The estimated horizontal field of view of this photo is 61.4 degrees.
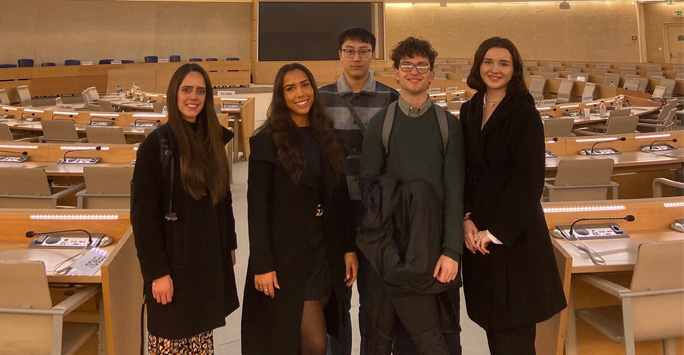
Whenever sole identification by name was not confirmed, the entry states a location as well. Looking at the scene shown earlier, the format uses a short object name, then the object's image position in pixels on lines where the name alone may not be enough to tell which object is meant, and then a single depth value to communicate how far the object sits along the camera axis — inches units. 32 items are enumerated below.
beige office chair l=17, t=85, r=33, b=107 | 436.8
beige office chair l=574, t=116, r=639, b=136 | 263.5
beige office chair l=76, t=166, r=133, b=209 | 166.6
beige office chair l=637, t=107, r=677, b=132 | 305.7
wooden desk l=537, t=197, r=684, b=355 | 105.0
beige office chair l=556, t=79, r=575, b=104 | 456.8
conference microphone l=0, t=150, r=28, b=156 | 211.1
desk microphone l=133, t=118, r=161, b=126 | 287.1
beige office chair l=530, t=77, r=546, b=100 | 496.4
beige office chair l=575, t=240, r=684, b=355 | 92.4
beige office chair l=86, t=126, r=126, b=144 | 242.8
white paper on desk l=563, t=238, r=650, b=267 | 102.6
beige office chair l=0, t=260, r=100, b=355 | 86.9
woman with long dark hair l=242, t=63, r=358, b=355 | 83.4
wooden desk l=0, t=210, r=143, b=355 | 94.7
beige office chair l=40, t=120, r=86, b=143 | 267.9
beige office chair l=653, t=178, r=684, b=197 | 161.4
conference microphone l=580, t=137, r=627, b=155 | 214.2
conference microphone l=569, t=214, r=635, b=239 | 118.4
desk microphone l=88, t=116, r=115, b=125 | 295.0
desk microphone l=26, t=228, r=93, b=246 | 115.5
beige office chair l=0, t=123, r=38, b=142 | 254.8
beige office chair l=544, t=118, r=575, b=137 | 257.4
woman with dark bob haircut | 80.1
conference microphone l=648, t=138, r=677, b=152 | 219.4
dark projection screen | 682.2
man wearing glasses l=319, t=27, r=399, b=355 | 99.9
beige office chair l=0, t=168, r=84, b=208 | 167.0
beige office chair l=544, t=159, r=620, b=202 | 178.2
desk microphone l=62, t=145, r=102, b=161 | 206.7
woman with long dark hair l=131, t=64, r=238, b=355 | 81.4
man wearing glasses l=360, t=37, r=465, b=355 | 82.0
